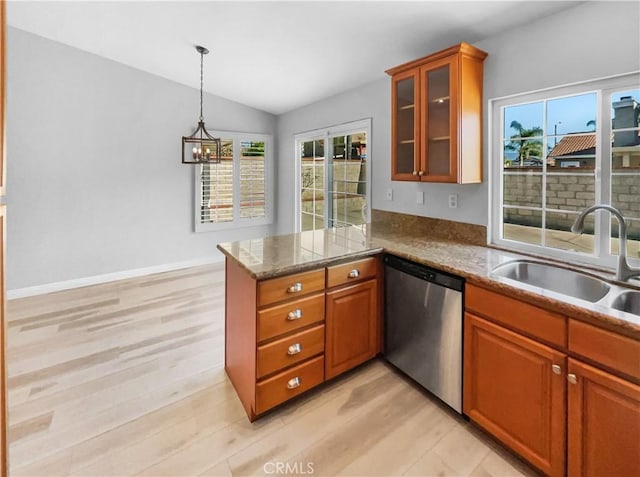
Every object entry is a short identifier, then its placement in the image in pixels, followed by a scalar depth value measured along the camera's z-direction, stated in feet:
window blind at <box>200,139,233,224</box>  16.58
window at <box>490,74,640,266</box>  6.23
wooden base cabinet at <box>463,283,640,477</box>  4.27
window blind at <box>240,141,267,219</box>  17.56
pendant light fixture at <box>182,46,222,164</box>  12.77
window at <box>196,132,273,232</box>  16.65
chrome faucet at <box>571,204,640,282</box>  5.47
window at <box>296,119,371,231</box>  12.28
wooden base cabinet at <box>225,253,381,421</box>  6.30
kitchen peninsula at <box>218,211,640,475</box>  4.47
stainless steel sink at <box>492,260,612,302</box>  6.04
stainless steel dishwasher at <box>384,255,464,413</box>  6.39
